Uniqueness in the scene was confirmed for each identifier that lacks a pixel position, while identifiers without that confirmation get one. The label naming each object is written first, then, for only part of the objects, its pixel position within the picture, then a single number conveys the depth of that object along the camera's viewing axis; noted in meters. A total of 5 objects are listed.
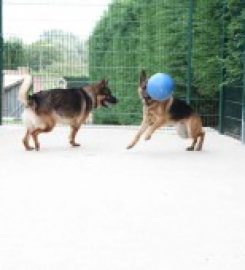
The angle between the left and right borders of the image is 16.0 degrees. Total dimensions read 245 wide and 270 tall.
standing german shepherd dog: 11.79
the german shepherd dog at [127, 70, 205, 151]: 12.09
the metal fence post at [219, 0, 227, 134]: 15.71
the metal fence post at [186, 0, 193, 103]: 16.09
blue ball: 11.59
